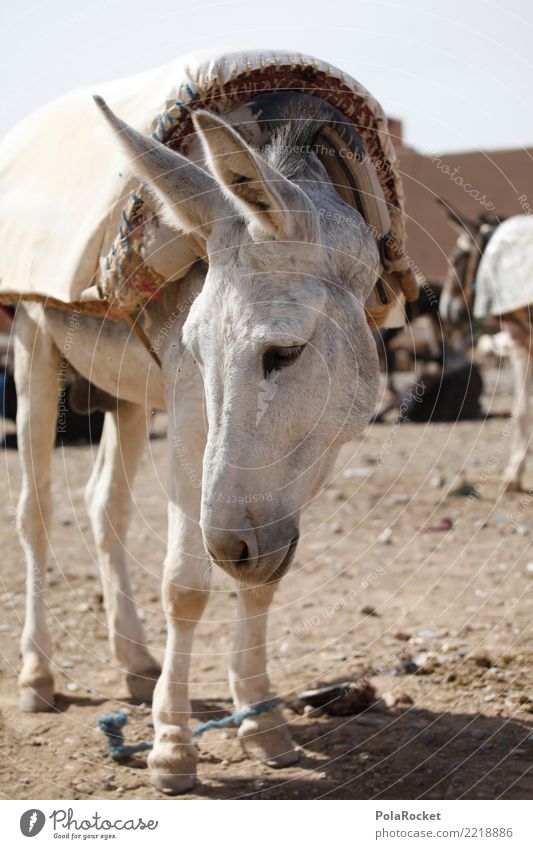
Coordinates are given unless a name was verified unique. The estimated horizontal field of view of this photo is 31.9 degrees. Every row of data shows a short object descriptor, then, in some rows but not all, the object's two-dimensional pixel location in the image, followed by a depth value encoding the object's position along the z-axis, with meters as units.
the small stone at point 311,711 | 4.11
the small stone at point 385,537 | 6.75
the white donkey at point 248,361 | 2.58
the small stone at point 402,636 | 4.81
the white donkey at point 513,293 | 7.73
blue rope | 3.70
